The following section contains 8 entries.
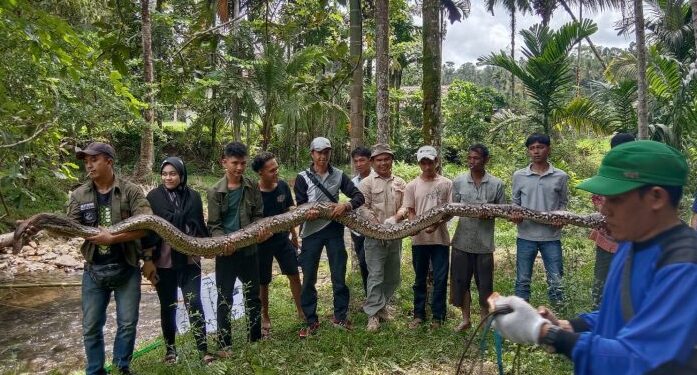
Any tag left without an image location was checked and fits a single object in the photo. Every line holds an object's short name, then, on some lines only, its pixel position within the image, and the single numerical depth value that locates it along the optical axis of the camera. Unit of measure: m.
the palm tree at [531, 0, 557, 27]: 27.67
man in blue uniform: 1.49
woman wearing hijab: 4.87
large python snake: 4.54
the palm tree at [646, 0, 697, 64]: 13.19
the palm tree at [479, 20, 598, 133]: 8.62
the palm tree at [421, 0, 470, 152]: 6.29
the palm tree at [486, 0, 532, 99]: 29.15
